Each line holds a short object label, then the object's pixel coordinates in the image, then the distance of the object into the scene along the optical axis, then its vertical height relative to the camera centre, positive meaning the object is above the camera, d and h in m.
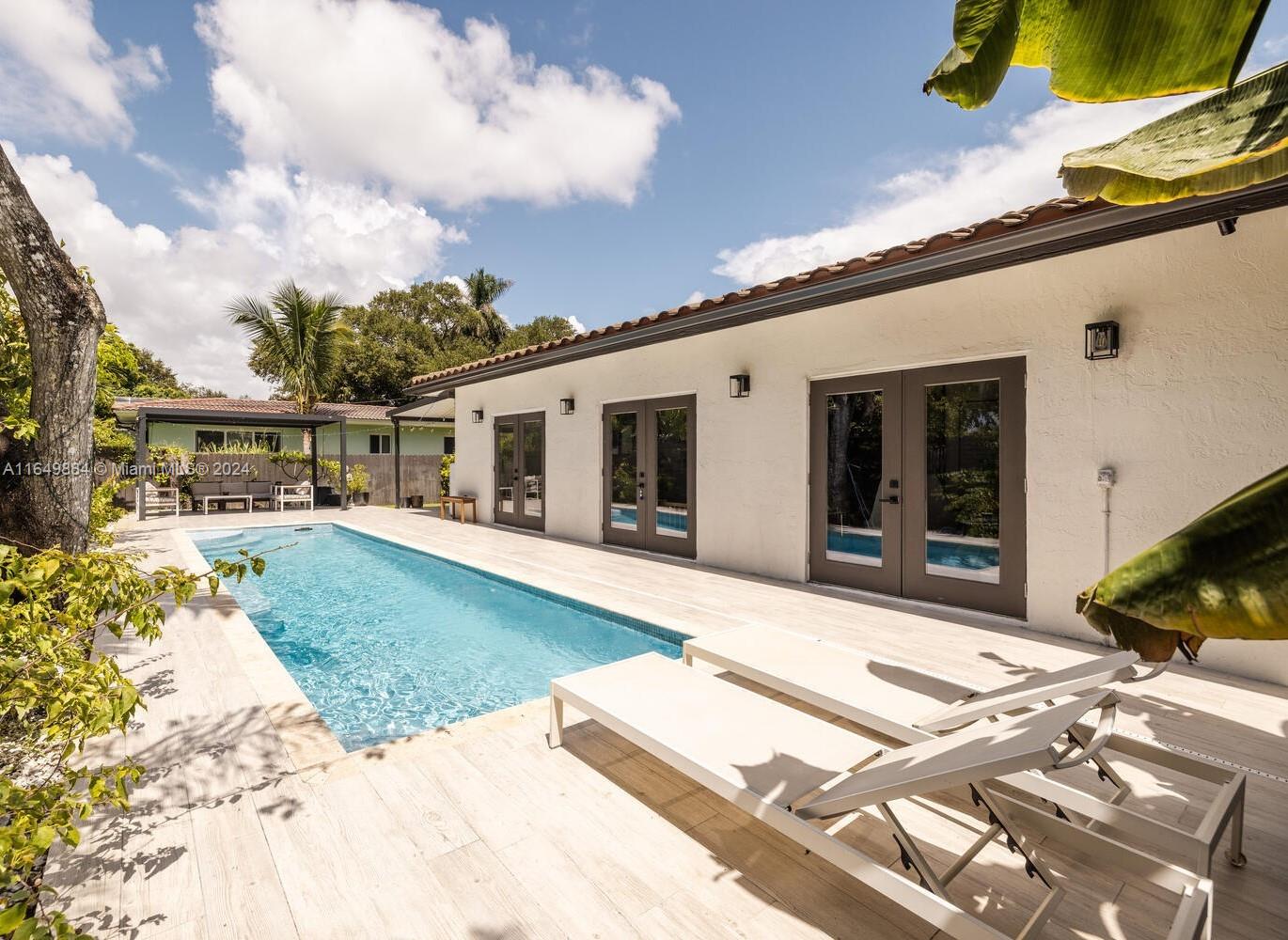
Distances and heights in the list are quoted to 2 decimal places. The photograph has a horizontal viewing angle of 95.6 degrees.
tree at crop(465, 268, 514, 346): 36.47 +10.40
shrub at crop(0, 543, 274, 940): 1.22 -0.58
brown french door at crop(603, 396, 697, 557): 9.06 -0.21
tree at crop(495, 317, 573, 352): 36.94 +8.76
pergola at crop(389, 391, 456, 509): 17.42 +1.57
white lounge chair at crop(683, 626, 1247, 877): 2.01 -1.26
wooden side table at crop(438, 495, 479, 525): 14.21 -1.05
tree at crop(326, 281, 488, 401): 32.81 +7.70
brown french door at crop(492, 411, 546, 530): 12.26 -0.17
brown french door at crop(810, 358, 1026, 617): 5.71 -0.25
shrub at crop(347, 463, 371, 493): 19.12 -0.51
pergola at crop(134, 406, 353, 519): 14.55 +1.26
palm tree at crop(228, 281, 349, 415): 21.50 +4.91
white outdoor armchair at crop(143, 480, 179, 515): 15.72 -1.02
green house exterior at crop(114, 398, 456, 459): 20.94 +1.16
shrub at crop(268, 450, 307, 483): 19.41 +0.05
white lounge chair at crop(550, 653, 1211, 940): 1.74 -1.26
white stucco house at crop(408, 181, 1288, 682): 4.38 +0.56
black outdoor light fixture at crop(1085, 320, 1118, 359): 4.91 +1.01
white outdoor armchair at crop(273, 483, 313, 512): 16.76 -0.95
